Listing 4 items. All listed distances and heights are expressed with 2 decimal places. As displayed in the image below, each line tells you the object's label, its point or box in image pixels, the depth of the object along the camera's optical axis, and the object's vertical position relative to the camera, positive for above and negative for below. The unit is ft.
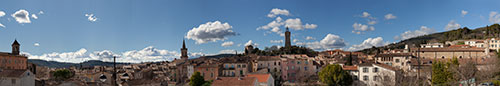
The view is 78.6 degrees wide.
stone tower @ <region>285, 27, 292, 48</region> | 385.95 +16.37
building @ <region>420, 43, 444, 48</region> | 271.82 +4.03
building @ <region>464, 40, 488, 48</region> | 253.71 +5.46
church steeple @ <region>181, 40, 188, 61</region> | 274.98 -1.03
